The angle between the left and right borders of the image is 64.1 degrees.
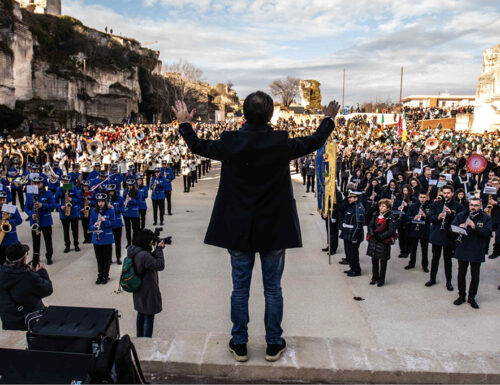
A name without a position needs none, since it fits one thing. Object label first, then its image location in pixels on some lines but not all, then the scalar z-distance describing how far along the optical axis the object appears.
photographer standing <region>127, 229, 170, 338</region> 4.50
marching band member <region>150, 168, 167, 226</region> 12.16
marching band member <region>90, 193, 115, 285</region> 7.21
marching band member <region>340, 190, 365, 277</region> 7.80
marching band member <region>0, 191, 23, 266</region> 7.33
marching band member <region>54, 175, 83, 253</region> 9.40
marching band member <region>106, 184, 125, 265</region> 8.37
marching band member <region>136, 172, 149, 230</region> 10.75
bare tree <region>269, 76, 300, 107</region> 83.75
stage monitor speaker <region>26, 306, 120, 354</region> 2.62
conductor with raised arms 2.75
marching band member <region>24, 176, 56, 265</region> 8.13
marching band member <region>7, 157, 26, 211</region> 13.57
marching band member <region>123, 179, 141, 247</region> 9.59
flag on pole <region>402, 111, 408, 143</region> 22.28
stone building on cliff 56.37
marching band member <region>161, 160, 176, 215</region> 13.43
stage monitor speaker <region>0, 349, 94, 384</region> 2.43
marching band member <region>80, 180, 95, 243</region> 9.73
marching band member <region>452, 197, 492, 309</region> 6.01
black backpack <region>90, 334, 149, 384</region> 2.29
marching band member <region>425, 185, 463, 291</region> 6.95
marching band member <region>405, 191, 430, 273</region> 7.98
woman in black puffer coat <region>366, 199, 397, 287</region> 7.11
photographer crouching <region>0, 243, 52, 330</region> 4.02
